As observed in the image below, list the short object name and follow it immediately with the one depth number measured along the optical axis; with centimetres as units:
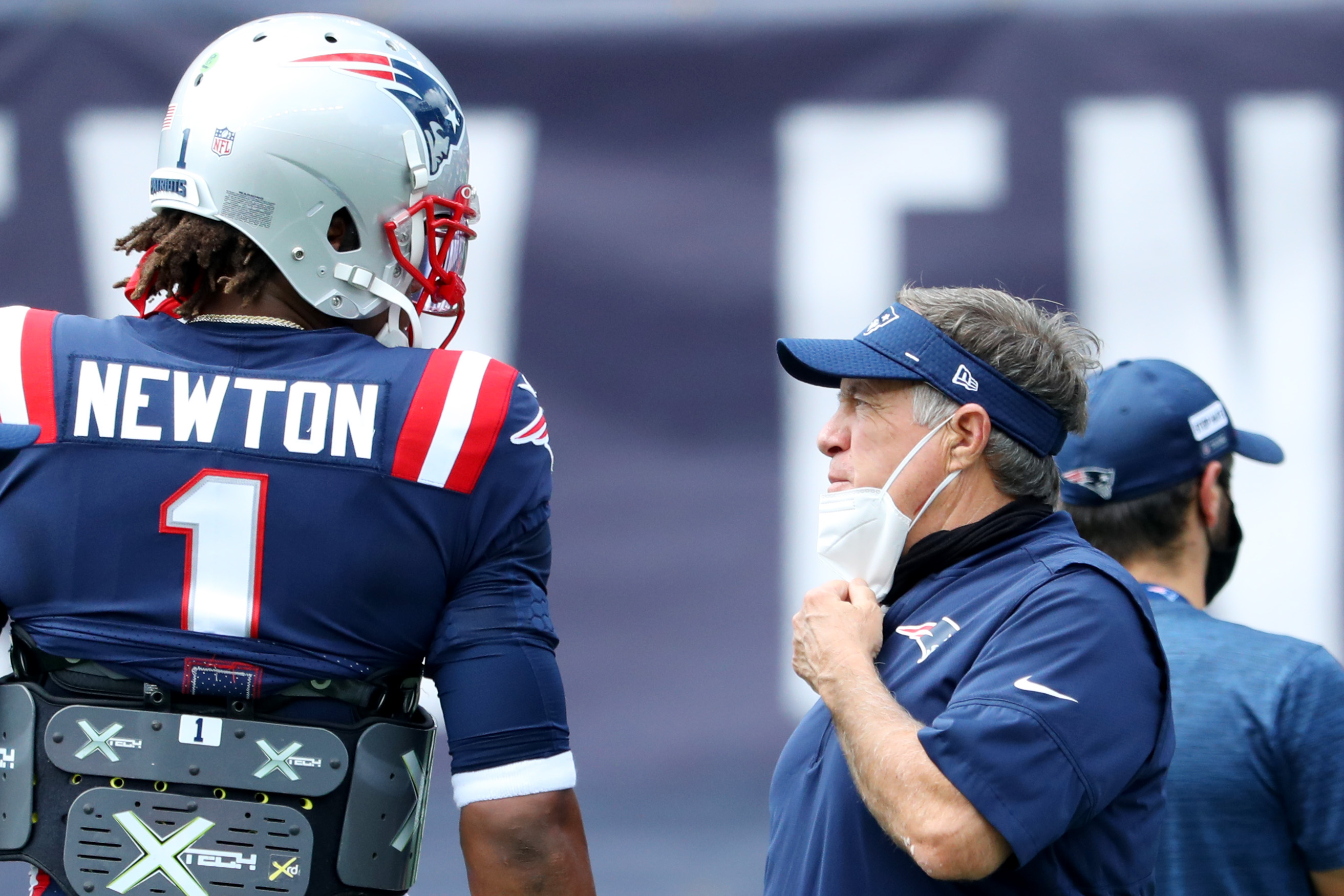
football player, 1204
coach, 1198
